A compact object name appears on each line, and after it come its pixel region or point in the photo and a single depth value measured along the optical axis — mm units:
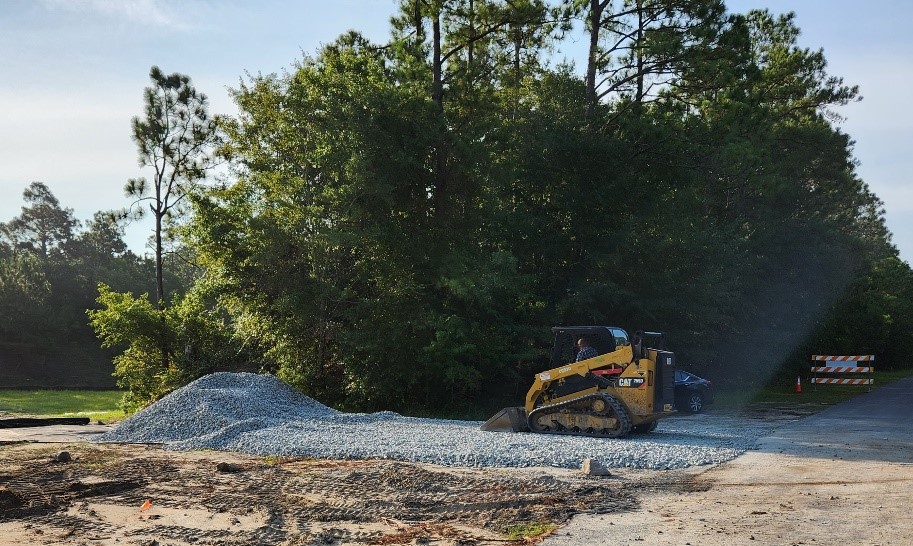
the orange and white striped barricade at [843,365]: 28406
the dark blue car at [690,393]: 23125
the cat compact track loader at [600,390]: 15406
